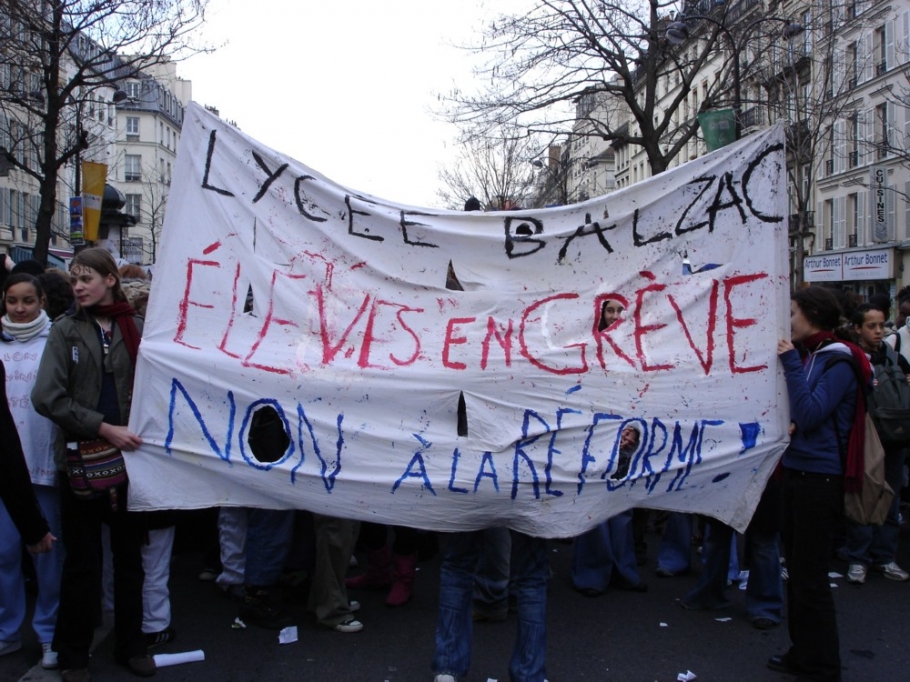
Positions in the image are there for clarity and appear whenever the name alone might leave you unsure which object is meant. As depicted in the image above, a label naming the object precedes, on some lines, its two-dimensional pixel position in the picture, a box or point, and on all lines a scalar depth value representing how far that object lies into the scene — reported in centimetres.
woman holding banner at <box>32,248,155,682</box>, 390
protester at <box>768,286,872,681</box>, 394
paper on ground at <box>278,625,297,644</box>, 454
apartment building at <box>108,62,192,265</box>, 6606
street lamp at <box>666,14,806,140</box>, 1406
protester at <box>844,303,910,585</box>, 580
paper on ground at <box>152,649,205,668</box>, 423
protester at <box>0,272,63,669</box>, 421
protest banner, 390
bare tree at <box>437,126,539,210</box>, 3472
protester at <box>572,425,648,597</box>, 544
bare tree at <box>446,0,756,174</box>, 1744
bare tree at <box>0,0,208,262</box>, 1310
